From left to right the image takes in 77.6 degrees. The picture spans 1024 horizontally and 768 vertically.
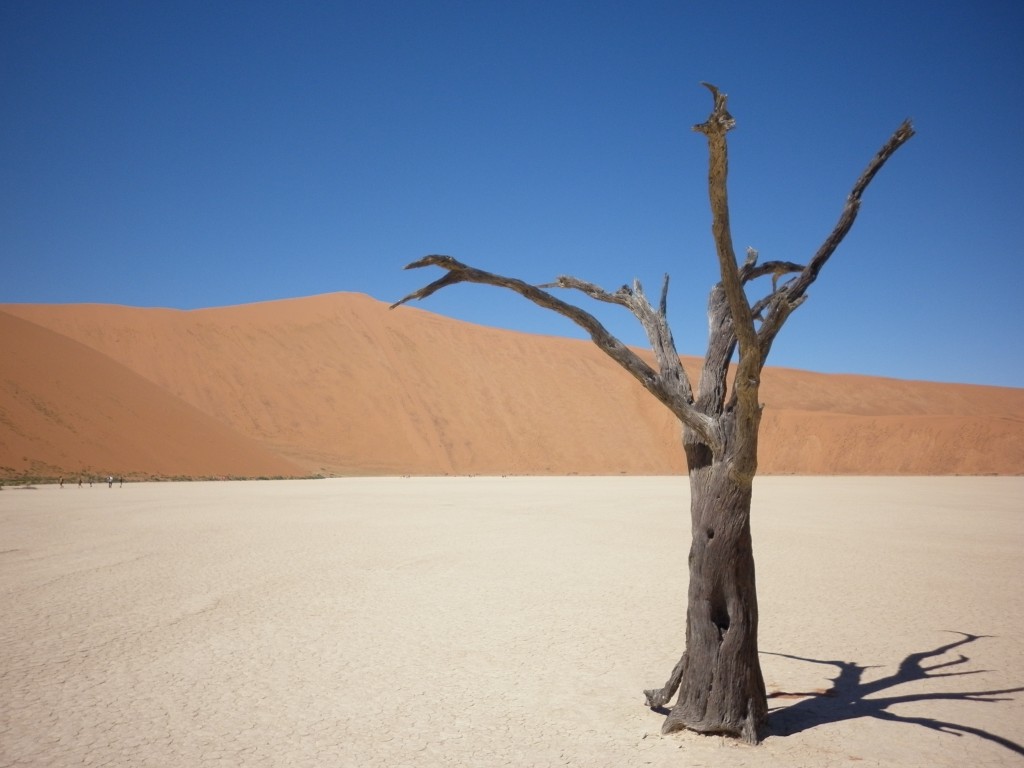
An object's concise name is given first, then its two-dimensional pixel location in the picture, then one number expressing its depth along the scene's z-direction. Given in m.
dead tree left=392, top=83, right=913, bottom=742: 4.08
